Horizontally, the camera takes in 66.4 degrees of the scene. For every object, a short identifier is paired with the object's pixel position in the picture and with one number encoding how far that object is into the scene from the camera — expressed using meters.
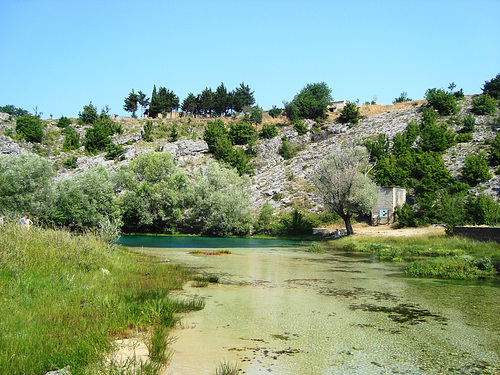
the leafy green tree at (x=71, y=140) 84.38
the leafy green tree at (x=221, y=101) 111.12
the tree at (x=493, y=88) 84.06
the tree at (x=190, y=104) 110.19
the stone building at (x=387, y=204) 51.00
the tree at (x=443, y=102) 77.81
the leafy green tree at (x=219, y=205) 52.38
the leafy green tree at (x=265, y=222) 54.28
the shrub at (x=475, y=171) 53.25
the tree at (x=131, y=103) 108.38
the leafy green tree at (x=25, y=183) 36.94
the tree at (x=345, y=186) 40.78
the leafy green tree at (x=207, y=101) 109.75
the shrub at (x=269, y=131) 91.00
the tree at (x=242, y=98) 113.06
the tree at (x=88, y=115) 98.76
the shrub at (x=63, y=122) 95.50
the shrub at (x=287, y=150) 82.38
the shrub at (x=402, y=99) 103.12
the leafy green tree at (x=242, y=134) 88.94
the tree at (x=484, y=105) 73.56
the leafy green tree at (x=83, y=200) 41.44
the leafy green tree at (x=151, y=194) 52.91
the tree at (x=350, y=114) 86.38
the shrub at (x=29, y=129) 83.31
